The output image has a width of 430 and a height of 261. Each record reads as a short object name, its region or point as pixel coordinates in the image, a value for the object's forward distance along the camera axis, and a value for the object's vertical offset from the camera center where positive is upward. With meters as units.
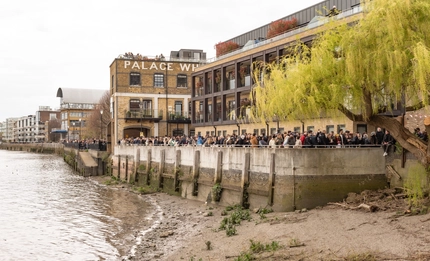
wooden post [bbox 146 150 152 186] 35.22 -2.08
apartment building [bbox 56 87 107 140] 132.12 +9.89
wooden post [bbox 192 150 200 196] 27.38 -1.74
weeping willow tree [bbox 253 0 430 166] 15.31 +2.32
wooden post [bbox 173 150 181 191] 30.05 -1.71
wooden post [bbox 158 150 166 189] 32.59 -1.91
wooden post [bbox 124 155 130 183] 40.08 -2.48
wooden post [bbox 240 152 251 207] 22.27 -1.90
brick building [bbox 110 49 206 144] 54.25 +5.28
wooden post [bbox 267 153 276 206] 20.42 -1.65
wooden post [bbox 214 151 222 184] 25.05 -1.49
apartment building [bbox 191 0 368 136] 31.81 +5.51
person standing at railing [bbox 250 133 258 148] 23.44 -0.04
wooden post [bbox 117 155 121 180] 42.35 -2.26
